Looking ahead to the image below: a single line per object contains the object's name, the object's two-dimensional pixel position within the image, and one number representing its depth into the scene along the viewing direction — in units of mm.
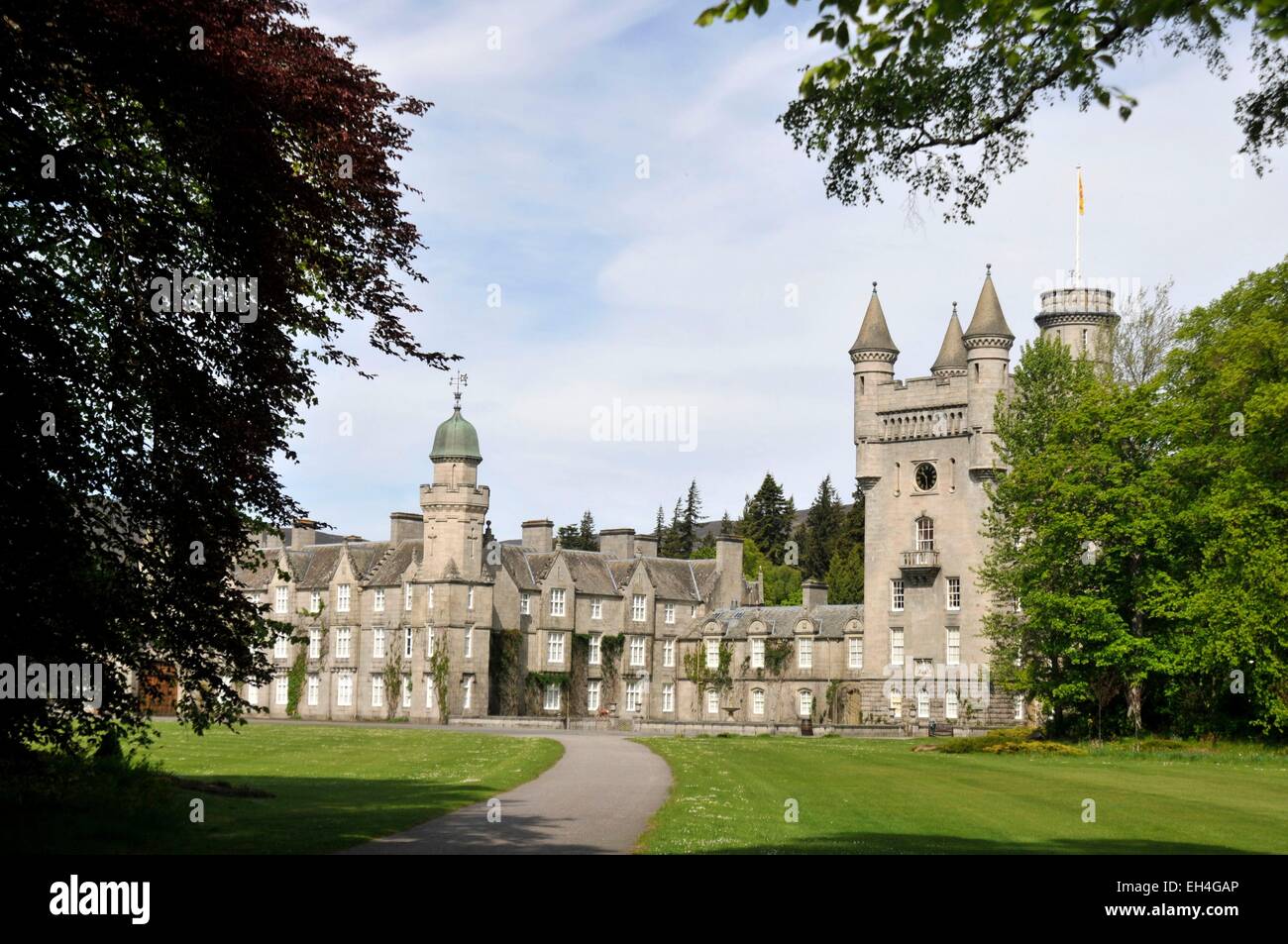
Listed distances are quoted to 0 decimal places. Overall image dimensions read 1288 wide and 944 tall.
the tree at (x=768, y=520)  126075
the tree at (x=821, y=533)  121375
